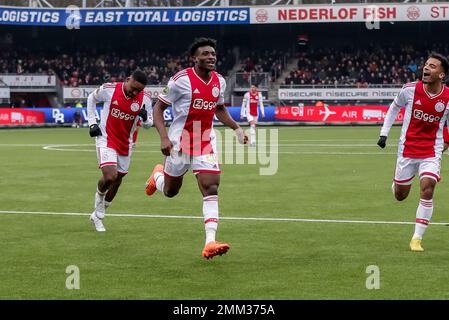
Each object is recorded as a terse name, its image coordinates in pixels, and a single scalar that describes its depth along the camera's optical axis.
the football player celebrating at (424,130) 10.88
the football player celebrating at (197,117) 10.37
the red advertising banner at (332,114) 51.91
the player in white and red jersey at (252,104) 37.03
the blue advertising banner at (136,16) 61.53
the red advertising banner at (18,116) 50.34
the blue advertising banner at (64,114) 51.44
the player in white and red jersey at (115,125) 12.38
